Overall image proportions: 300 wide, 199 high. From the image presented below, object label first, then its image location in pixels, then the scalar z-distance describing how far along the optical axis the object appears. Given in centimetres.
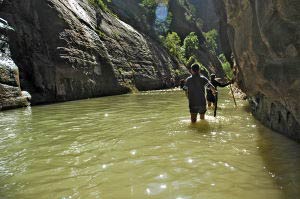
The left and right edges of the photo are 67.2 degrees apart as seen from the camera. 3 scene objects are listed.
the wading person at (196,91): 625
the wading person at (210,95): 851
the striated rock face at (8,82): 1009
